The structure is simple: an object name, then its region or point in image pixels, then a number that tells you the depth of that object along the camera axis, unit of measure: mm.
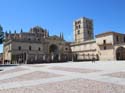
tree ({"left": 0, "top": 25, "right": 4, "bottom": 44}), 22799
